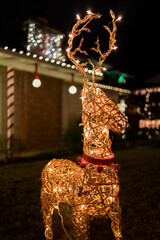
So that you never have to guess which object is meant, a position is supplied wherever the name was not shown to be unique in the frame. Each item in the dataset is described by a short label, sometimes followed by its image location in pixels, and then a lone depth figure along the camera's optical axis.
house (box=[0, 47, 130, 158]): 6.75
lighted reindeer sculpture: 2.04
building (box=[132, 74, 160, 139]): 11.89
